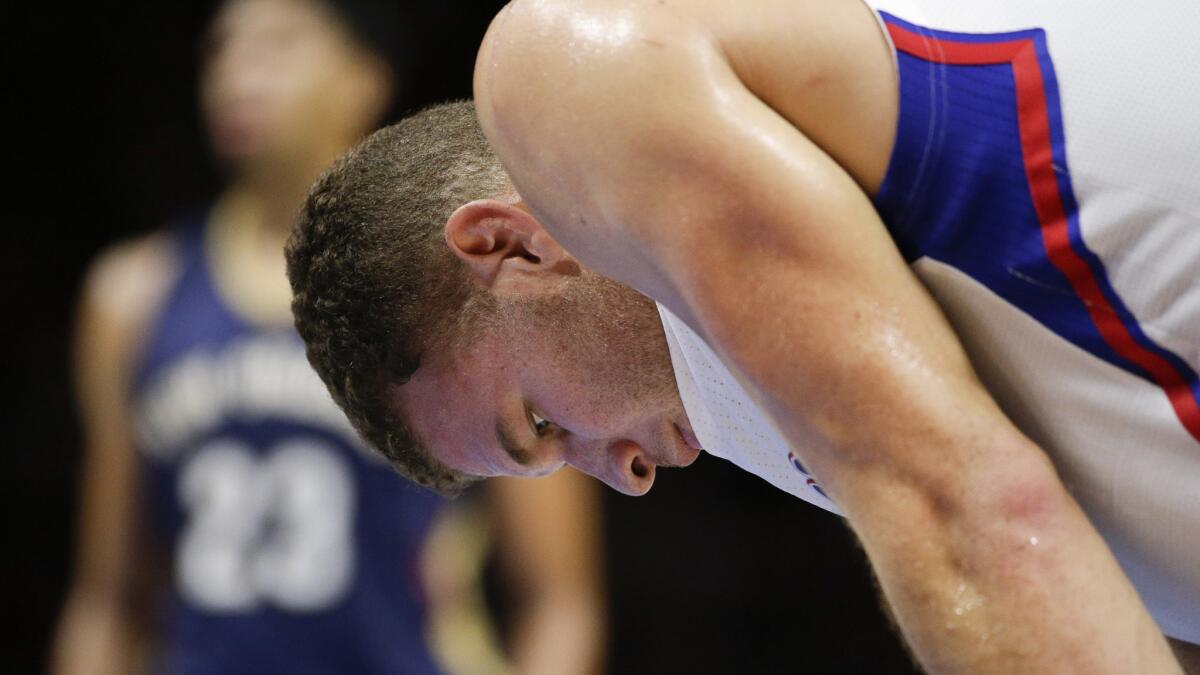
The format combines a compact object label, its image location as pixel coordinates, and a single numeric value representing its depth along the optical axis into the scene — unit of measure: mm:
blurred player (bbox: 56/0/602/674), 10829
